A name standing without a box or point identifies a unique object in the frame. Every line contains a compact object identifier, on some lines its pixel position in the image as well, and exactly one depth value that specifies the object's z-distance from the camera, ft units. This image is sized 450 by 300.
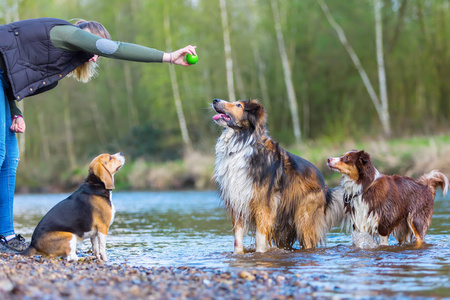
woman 16.60
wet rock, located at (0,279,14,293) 11.32
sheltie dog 20.74
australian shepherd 21.44
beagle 18.33
